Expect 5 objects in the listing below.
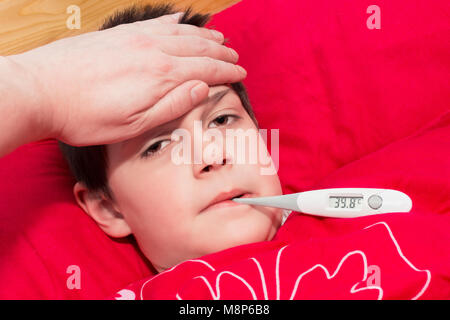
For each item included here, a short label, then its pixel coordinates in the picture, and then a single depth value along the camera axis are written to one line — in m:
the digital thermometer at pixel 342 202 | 0.92
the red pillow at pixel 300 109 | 1.04
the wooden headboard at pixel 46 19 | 1.45
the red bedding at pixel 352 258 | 0.77
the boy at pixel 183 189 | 0.96
